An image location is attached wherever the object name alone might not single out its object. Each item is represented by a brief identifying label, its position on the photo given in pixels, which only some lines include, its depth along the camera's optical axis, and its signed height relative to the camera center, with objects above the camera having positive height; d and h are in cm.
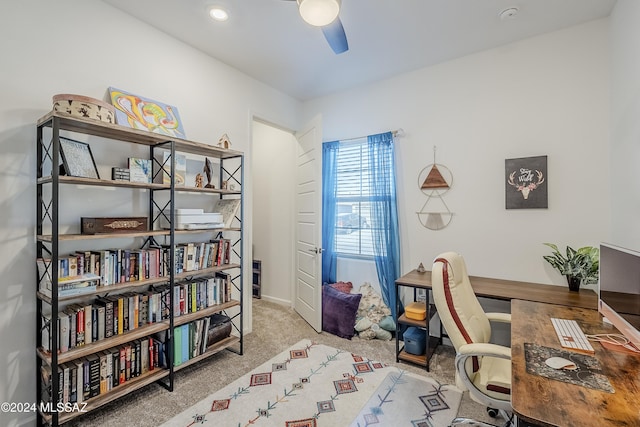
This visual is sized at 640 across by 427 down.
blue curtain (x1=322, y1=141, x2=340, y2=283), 366 +8
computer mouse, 112 -57
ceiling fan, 144 +100
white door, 322 -13
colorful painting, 216 +77
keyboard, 129 -58
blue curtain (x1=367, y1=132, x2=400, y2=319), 320 -1
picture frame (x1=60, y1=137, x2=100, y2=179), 179 +34
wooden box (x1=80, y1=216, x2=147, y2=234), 192 -7
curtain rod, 323 +87
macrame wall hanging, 298 +20
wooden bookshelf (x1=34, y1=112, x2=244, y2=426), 168 -14
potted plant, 222 -39
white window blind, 347 +15
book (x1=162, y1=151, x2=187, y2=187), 240 +36
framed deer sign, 253 +26
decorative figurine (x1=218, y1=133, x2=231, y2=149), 280 +67
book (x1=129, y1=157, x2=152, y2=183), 211 +32
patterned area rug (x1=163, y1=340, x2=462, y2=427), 190 -130
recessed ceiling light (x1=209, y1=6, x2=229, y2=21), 219 +149
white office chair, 144 -65
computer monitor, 123 -35
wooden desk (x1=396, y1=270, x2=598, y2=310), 206 -60
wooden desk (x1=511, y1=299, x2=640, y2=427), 85 -58
